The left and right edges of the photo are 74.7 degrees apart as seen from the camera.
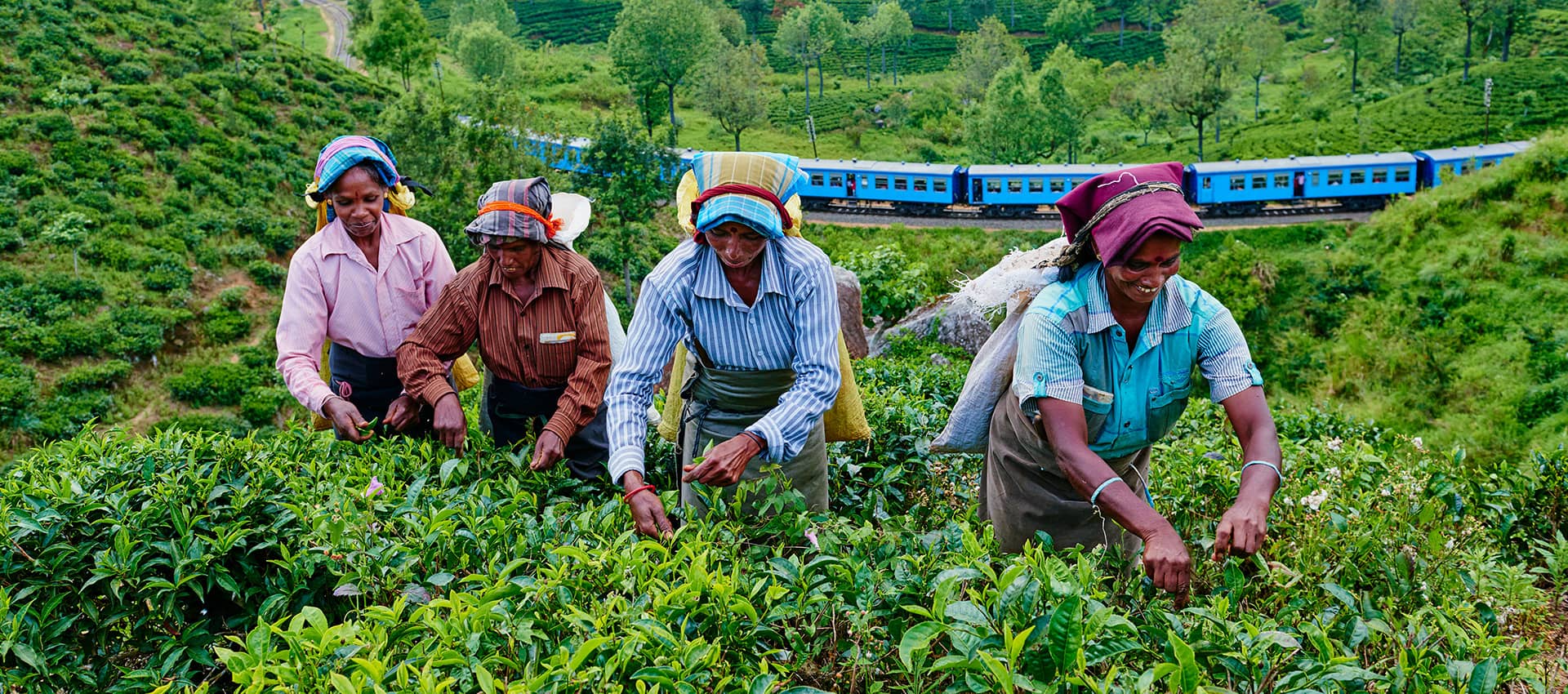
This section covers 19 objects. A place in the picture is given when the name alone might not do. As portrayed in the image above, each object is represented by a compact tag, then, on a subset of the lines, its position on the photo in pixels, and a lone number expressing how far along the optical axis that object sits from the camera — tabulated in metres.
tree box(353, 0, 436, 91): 30.25
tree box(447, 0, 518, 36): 43.81
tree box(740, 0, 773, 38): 50.09
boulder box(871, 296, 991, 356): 12.23
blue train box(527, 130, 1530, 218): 23.14
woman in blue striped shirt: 2.71
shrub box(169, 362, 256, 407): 15.66
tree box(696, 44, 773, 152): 33.47
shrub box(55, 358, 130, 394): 15.10
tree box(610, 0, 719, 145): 36.62
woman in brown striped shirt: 3.38
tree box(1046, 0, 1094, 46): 44.53
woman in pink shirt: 3.46
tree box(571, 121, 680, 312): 20.70
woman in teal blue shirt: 2.38
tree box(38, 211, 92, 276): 17.94
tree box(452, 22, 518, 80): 35.09
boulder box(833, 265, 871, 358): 11.12
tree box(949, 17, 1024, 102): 37.97
